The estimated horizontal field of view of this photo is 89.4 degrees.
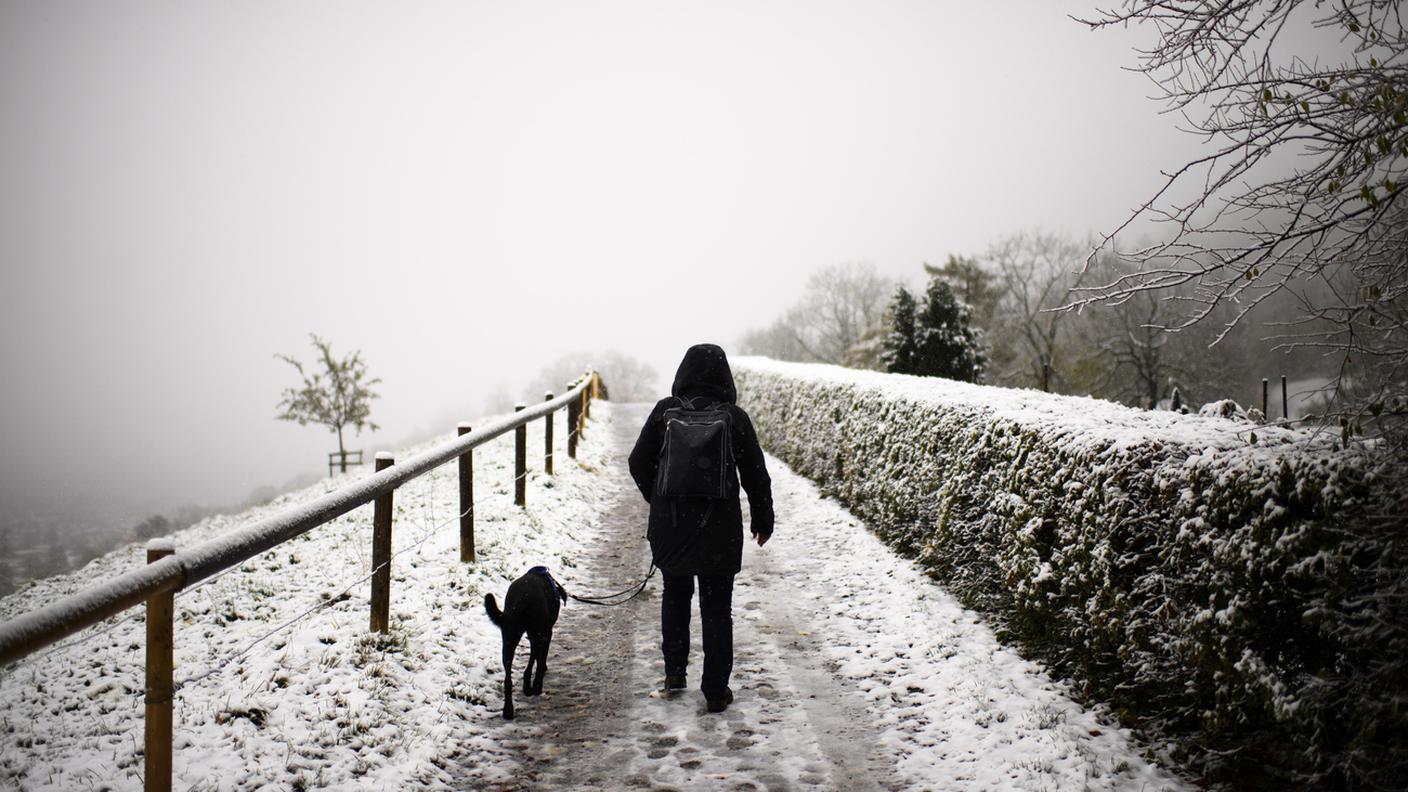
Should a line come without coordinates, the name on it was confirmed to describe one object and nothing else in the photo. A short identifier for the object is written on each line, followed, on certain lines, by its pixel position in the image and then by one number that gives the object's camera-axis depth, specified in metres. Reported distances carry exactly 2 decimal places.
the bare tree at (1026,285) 48.03
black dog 4.14
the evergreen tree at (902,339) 26.16
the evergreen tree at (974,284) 46.72
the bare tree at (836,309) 74.50
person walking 4.25
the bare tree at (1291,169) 2.86
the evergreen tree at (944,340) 25.66
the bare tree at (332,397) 32.41
